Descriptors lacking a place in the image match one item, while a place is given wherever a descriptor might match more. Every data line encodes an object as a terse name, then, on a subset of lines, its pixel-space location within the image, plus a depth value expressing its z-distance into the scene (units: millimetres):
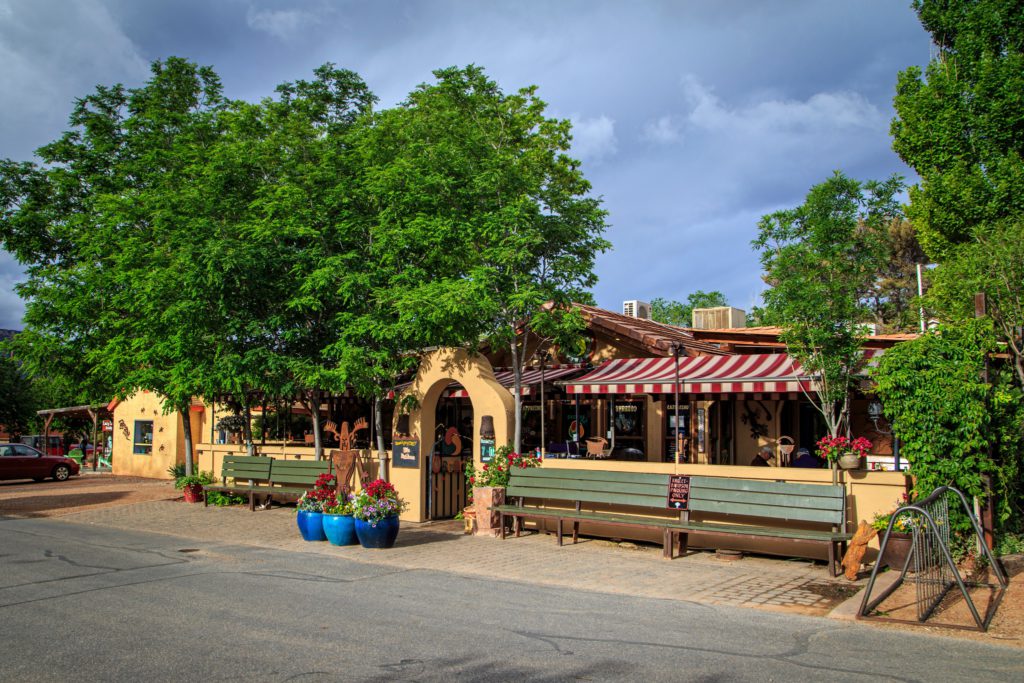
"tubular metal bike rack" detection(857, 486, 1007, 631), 6859
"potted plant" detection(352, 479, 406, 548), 11383
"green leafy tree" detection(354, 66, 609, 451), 13172
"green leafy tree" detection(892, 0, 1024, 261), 16141
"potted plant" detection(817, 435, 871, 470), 10031
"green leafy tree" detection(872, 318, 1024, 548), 8938
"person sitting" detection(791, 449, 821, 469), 14820
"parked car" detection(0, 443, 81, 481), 25719
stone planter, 12602
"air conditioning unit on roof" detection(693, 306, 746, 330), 23828
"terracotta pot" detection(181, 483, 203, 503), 18438
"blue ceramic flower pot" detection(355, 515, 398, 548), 11391
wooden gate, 14633
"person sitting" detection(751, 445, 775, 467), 15484
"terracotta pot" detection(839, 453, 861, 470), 10008
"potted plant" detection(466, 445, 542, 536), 12625
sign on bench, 10758
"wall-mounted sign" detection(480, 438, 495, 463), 13680
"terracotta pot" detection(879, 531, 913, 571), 9141
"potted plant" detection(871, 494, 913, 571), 9148
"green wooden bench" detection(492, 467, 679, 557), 10945
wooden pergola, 32125
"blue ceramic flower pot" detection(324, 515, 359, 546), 11734
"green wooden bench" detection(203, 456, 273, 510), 16594
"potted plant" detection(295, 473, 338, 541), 12273
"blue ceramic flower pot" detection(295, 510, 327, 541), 12273
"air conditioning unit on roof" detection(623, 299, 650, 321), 23188
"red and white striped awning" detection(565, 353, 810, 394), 12992
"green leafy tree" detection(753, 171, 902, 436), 11172
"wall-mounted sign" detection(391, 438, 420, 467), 14406
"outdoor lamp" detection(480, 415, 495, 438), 13492
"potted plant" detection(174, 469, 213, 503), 18453
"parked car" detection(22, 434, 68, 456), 36906
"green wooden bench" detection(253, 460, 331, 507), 15539
